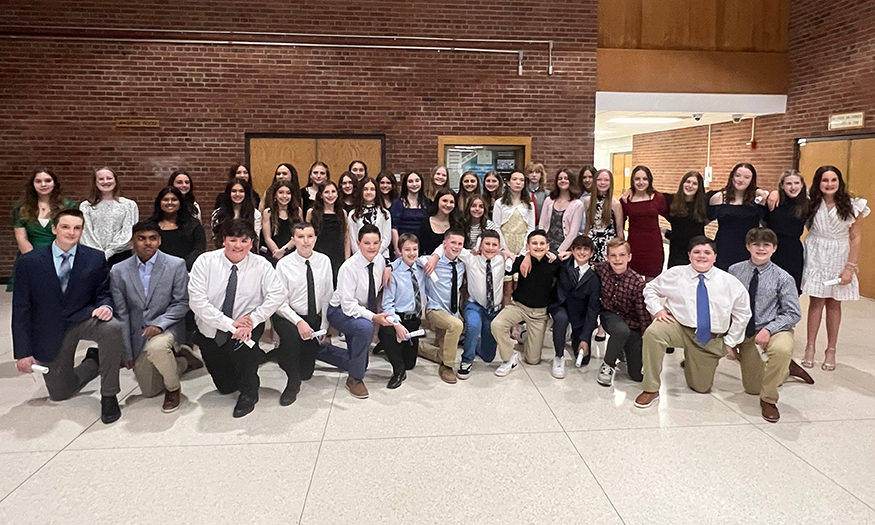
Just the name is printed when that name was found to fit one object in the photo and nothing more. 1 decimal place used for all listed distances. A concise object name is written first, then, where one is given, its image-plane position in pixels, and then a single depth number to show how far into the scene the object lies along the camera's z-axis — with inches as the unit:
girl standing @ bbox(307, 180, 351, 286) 204.2
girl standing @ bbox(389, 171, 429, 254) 215.3
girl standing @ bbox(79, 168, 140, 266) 196.9
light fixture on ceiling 436.7
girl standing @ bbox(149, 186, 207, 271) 187.3
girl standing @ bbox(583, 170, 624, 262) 206.7
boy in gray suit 152.6
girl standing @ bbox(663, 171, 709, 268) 200.5
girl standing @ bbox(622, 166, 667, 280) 203.3
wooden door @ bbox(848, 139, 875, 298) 314.5
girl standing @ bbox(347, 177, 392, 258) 209.0
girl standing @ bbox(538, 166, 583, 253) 213.3
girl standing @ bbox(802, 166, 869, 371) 180.1
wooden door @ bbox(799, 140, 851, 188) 330.3
